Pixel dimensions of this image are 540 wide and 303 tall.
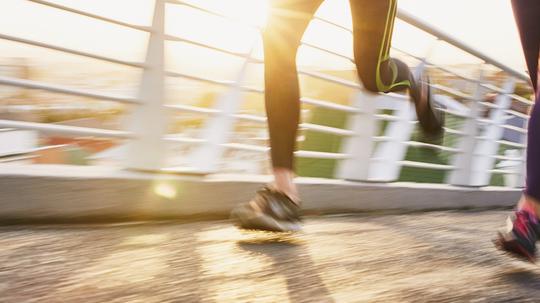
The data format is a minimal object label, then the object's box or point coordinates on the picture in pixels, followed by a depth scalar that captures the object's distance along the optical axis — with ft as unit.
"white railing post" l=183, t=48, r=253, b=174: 8.05
